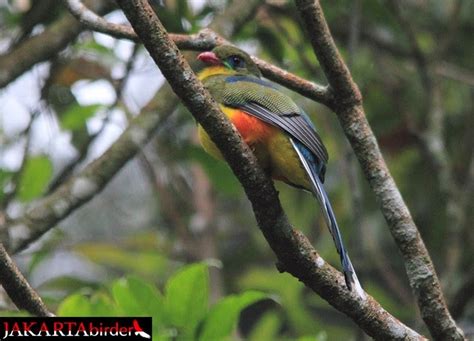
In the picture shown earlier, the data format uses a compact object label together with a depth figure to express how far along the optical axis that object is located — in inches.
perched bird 234.4
